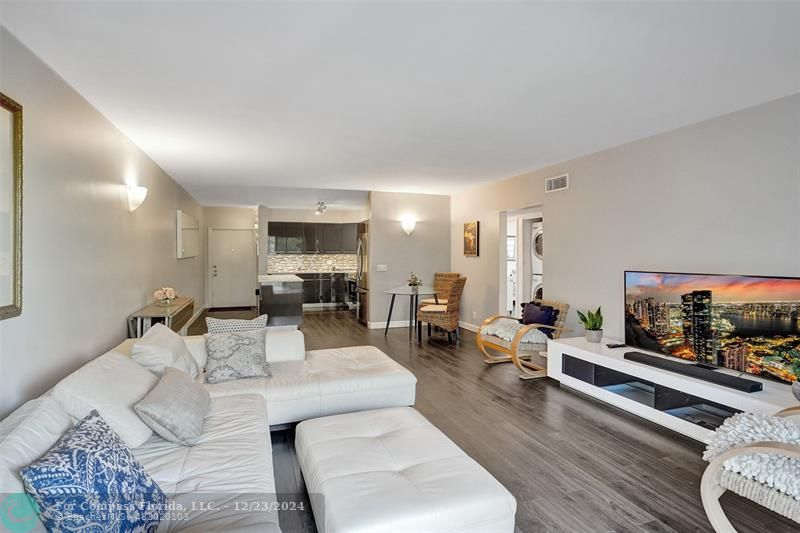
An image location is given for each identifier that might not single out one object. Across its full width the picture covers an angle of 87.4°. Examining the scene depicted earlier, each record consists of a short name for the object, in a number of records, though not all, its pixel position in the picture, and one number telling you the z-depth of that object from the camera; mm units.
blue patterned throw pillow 1189
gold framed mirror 1915
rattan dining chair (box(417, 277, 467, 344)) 6059
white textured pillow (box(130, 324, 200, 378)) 2555
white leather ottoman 1567
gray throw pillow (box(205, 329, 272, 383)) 3041
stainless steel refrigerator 7565
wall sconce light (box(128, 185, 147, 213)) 3855
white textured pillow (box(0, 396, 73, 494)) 1211
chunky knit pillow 1788
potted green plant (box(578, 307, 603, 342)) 4035
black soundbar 2719
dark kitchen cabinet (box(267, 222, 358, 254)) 9883
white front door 9984
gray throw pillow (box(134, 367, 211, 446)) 1970
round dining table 6473
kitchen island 6945
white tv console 2695
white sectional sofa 1439
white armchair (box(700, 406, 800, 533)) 1735
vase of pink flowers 4352
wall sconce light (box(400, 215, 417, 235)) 7336
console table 3795
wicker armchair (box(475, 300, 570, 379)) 4426
